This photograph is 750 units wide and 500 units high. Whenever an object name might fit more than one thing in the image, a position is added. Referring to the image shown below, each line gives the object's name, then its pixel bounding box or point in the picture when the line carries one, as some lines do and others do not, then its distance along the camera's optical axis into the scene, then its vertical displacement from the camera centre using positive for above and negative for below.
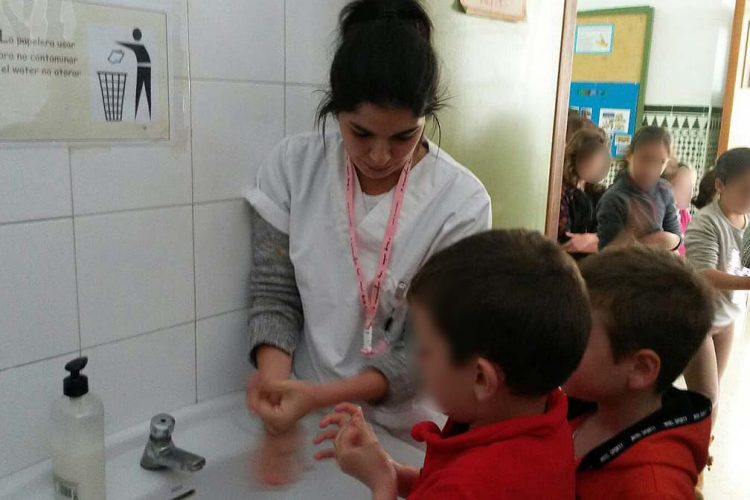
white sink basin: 0.98 -0.55
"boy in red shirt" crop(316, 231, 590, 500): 0.66 -0.24
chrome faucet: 0.99 -0.51
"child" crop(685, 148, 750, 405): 2.42 -0.39
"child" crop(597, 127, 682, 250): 2.54 -0.29
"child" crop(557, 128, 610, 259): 2.58 -0.23
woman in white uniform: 1.04 -0.22
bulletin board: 4.25 +0.41
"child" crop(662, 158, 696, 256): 3.17 -0.25
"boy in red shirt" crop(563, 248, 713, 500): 0.83 -0.33
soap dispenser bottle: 0.91 -0.46
